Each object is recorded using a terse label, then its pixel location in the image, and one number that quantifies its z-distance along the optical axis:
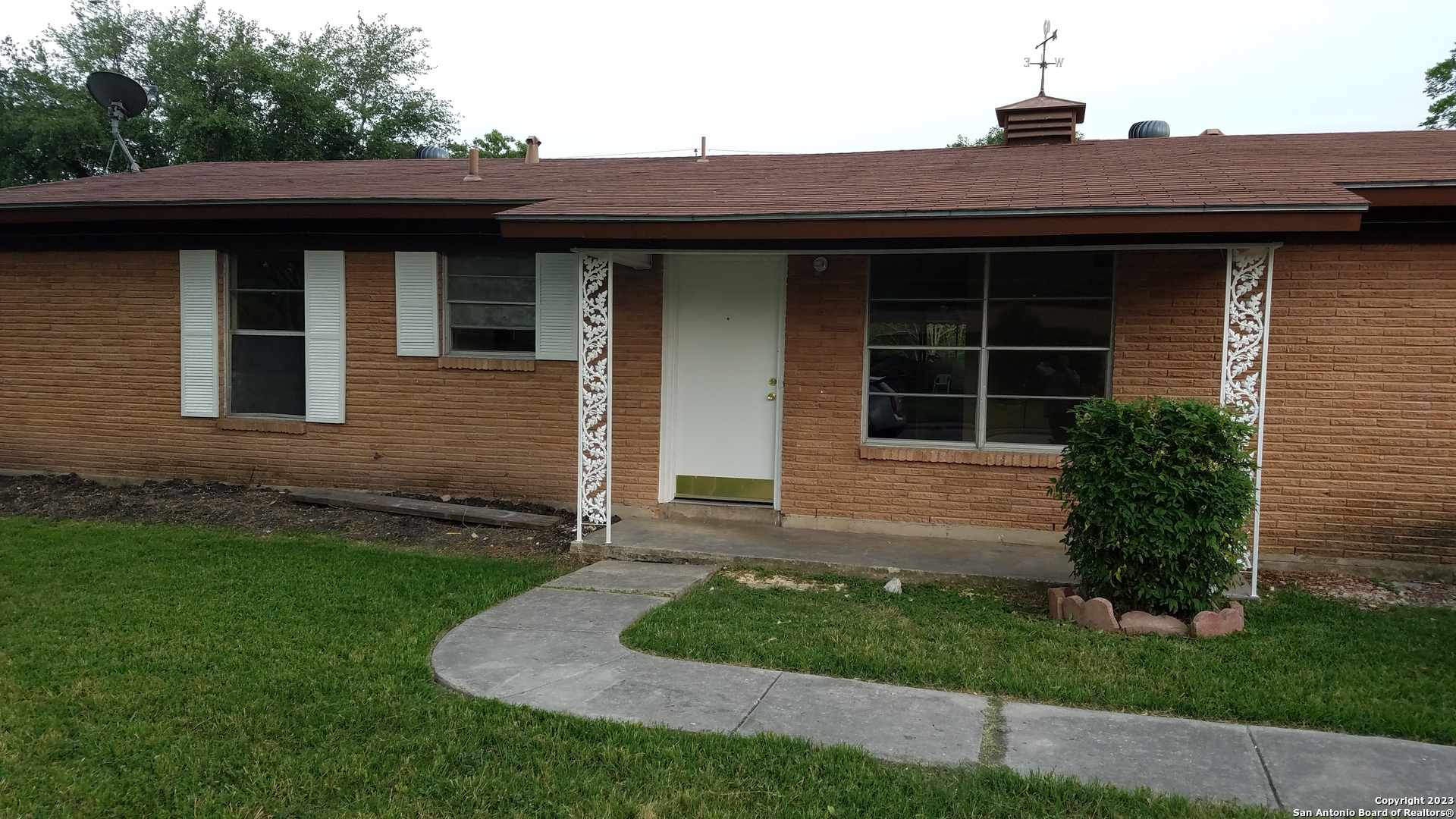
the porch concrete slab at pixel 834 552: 7.26
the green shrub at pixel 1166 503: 5.69
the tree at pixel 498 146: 38.06
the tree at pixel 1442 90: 25.20
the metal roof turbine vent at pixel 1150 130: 11.40
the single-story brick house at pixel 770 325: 7.25
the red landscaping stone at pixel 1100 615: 5.85
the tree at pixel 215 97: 27.36
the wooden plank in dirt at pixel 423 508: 8.77
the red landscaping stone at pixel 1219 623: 5.71
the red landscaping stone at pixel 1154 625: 5.76
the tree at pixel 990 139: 34.08
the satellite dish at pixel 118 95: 13.05
